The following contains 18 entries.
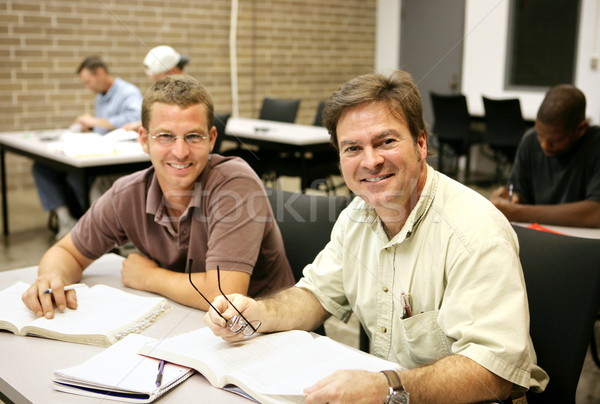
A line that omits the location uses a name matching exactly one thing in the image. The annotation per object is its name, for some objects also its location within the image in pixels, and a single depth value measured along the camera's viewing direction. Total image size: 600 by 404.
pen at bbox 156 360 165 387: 1.10
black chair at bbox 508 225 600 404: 1.29
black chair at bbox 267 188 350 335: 1.80
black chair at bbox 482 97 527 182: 5.33
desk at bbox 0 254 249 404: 1.09
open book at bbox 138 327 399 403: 1.07
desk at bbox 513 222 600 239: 2.19
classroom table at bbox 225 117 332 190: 4.33
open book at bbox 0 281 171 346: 1.34
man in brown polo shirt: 1.64
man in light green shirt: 1.08
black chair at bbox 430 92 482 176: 5.79
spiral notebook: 1.08
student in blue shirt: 4.36
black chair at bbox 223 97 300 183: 4.82
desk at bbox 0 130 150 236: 3.54
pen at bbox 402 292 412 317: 1.28
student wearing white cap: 4.63
